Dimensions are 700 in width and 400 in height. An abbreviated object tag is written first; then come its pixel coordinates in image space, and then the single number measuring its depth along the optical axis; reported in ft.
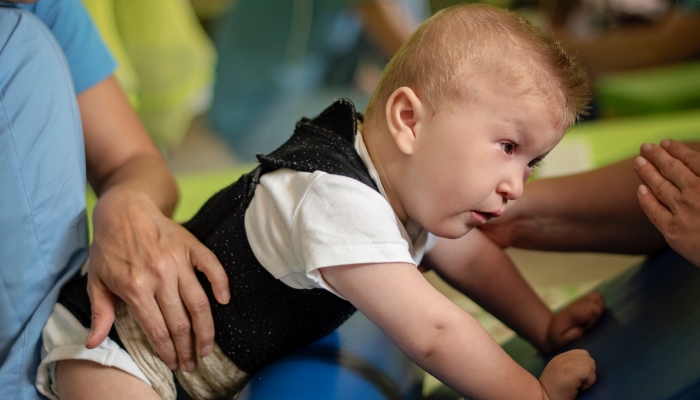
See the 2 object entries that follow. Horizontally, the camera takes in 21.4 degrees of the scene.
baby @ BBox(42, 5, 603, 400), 3.96
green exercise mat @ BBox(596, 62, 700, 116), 8.66
